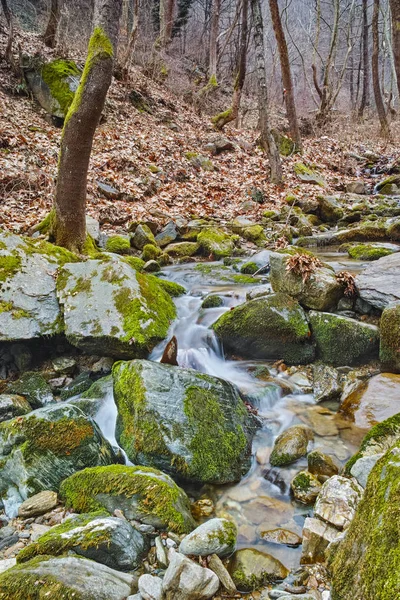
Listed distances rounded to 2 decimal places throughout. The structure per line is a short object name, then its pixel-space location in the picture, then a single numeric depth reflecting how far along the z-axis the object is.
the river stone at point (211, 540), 2.62
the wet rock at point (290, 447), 3.83
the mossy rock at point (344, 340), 5.14
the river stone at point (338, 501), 2.71
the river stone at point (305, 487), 3.30
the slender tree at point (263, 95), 13.99
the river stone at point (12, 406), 4.32
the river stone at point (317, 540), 2.68
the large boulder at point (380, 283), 5.46
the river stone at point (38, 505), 3.12
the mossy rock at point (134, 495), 2.88
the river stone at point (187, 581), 2.26
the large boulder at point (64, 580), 2.07
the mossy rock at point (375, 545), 1.43
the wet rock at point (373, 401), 4.14
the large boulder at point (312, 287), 5.79
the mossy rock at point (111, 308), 5.20
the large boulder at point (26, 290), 5.21
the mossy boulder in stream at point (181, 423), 3.53
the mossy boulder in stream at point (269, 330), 5.45
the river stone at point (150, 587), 2.26
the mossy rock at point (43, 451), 3.30
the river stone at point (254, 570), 2.56
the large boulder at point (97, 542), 2.47
